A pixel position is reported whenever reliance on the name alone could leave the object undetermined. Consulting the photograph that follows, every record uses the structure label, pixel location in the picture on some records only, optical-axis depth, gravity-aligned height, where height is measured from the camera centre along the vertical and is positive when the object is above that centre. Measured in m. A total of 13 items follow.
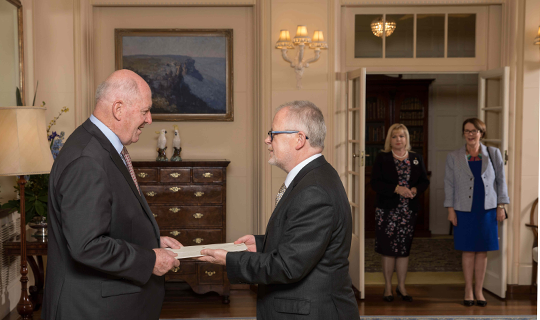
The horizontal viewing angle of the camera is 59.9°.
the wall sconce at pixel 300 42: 4.84 +1.03
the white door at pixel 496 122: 4.96 +0.22
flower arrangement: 4.15 -0.51
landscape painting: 5.47 +0.87
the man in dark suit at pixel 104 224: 1.79 -0.33
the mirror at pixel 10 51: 4.36 +0.88
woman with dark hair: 4.70 -0.57
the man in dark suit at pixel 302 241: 1.85 -0.40
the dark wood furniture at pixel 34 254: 4.12 -1.00
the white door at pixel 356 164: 4.89 -0.24
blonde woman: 4.77 -0.57
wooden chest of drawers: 5.02 -0.59
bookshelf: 8.27 +0.48
